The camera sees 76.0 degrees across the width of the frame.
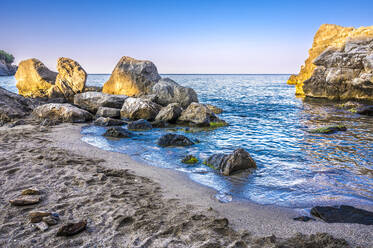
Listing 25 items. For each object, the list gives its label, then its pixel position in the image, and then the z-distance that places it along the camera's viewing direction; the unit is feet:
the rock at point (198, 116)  45.32
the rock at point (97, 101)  53.62
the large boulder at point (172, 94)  56.49
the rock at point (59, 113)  45.29
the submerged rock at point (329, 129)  38.85
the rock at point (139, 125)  41.37
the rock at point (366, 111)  56.70
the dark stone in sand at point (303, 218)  13.64
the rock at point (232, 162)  21.74
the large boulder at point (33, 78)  78.23
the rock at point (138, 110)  48.67
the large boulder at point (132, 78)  65.26
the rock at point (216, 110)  65.55
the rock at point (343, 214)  13.38
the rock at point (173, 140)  31.15
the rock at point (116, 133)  35.32
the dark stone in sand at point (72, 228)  10.81
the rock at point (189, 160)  24.72
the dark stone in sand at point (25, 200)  13.28
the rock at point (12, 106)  43.54
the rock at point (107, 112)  50.08
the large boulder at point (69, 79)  70.95
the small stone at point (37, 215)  11.77
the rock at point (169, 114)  46.80
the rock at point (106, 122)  43.95
